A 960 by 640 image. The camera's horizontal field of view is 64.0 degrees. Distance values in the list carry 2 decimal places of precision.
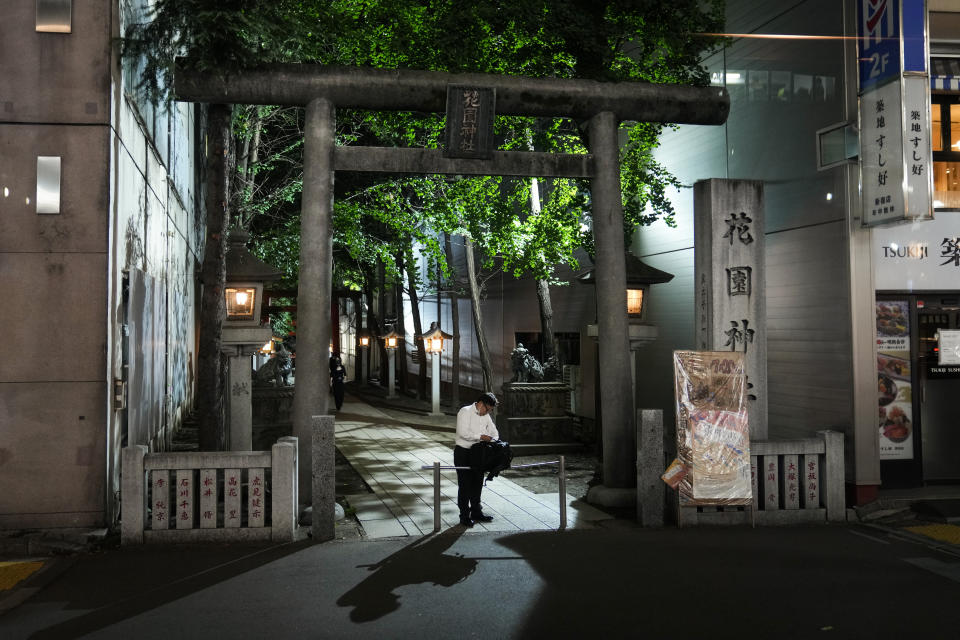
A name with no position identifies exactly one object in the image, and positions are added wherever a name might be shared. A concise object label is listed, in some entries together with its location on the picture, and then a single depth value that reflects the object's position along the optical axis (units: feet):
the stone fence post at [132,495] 28.73
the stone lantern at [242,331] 37.37
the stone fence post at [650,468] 32.45
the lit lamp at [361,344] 146.72
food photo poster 38.24
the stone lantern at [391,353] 109.81
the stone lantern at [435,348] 87.25
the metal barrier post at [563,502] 32.68
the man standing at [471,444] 33.47
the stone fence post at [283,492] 29.66
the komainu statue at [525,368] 65.26
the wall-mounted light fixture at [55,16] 29.73
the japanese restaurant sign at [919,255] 37.78
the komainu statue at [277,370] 83.96
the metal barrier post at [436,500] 31.73
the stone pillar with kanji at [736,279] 34.83
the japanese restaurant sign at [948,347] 38.73
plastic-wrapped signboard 31.40
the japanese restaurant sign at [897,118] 34.12
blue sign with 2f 34.71
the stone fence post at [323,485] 30.32
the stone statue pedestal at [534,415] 58.80
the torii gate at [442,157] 33.45
